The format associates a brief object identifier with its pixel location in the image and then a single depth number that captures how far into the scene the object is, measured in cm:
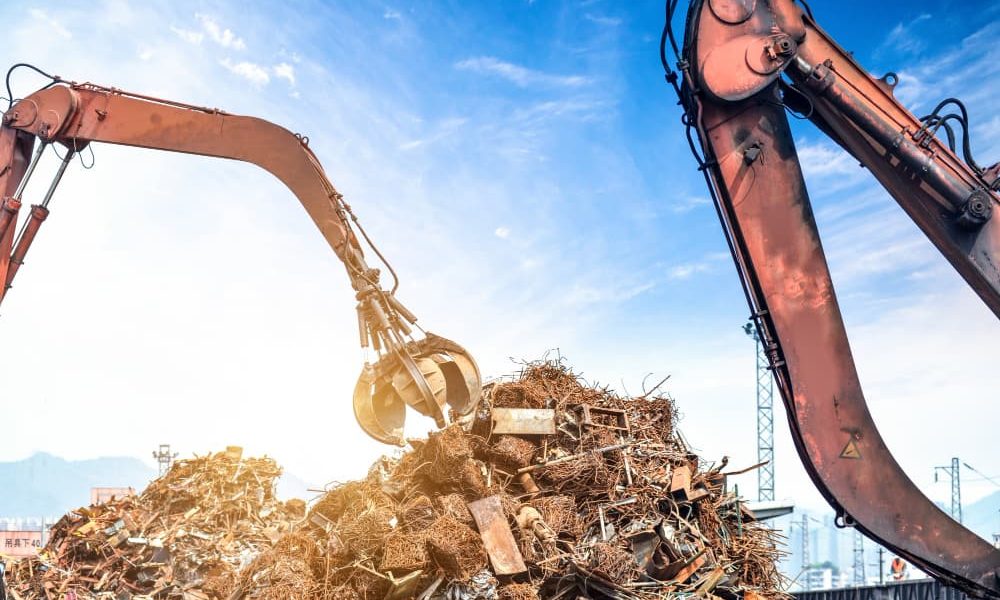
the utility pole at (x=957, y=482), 4081
